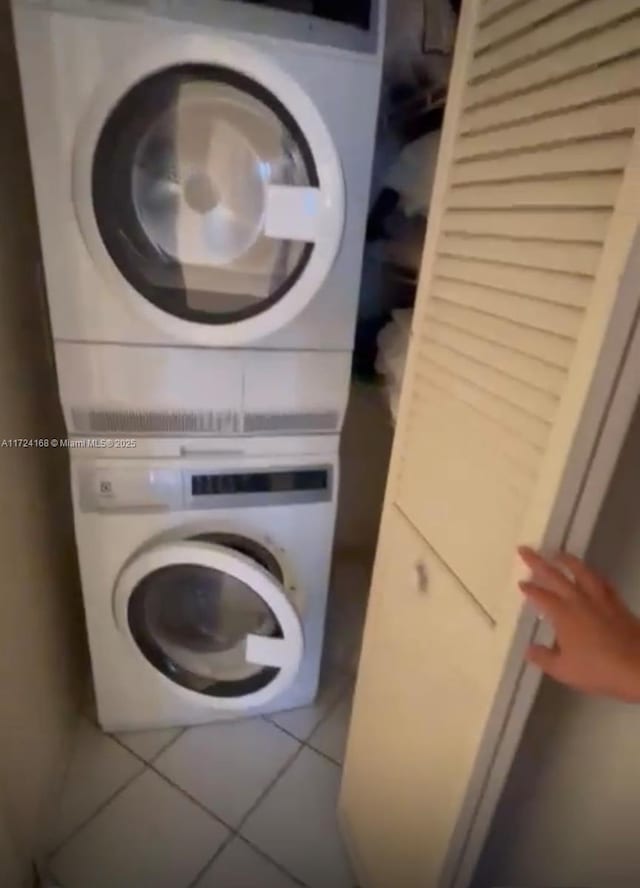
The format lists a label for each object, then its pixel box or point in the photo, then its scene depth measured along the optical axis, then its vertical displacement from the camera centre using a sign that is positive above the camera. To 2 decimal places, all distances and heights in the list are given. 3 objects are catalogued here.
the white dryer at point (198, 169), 0.88 +0.01
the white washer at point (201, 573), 1.17 -0.72
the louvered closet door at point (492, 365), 0.52 -0.15
